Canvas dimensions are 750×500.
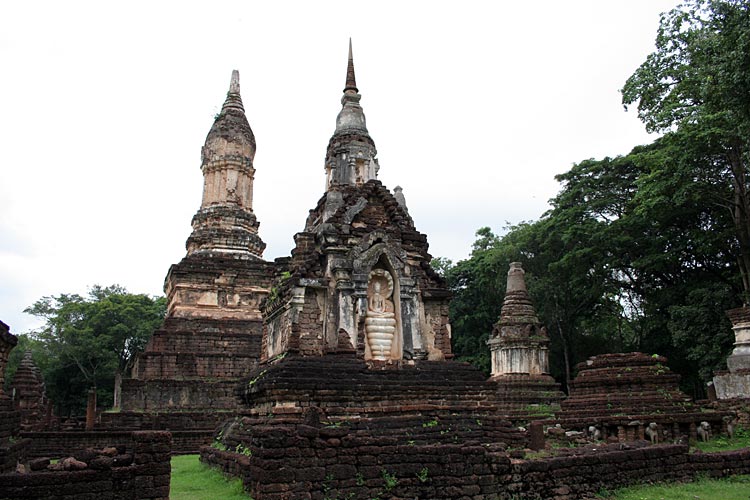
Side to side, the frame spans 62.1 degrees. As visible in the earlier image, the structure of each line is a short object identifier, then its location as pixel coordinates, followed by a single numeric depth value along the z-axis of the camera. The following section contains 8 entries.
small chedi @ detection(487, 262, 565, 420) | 25.78
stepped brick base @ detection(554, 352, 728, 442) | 16.73
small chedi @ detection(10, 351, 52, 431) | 25.58
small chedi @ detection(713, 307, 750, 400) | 20.30
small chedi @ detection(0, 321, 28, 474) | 13.29
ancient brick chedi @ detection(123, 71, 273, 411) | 24.44
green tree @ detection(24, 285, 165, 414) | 44.75
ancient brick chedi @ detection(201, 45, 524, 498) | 12.08
